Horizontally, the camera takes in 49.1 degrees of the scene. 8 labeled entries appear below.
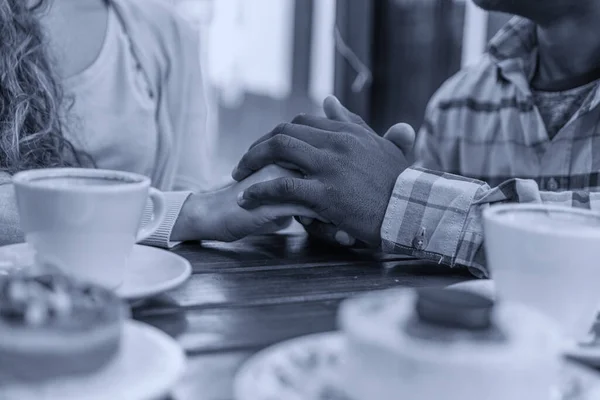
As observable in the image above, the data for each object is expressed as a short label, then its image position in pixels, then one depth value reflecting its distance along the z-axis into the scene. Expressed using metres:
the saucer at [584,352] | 0.50
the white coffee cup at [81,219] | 0.57
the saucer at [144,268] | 0.60
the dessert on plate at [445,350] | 0.36
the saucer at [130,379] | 0.37
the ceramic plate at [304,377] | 0.39
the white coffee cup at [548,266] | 0.50
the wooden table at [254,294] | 0.51
